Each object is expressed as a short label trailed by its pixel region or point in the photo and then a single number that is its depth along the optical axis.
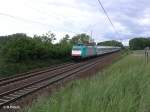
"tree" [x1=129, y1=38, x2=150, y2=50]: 131.56
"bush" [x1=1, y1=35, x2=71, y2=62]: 32.98
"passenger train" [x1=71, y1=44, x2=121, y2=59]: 46.23
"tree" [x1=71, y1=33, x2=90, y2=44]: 101.81
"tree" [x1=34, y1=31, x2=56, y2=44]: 67.44
